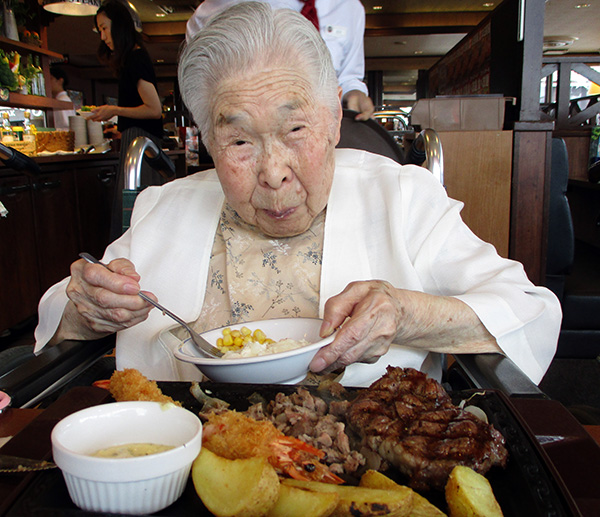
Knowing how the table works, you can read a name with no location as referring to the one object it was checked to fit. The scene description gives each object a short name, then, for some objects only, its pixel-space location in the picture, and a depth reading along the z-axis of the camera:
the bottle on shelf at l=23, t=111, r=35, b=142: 4.88
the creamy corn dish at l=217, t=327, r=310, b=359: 1.05
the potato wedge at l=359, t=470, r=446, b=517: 0.54
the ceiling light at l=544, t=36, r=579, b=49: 15.80
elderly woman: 1.18
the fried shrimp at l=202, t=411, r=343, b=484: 0.62
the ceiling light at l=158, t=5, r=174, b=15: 11.90
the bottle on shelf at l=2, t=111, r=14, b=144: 4.64
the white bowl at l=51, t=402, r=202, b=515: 0.51
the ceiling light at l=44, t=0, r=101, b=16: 6.03
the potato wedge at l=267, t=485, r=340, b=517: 0.51
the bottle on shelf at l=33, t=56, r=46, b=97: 5.85
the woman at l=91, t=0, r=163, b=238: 4.07
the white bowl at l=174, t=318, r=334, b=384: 0.90
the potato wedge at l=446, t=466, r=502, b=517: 0.54
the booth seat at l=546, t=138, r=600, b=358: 2.73
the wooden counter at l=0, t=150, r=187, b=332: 3.86
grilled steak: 0.62
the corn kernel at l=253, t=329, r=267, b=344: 1.16
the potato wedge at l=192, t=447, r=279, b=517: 0.52
